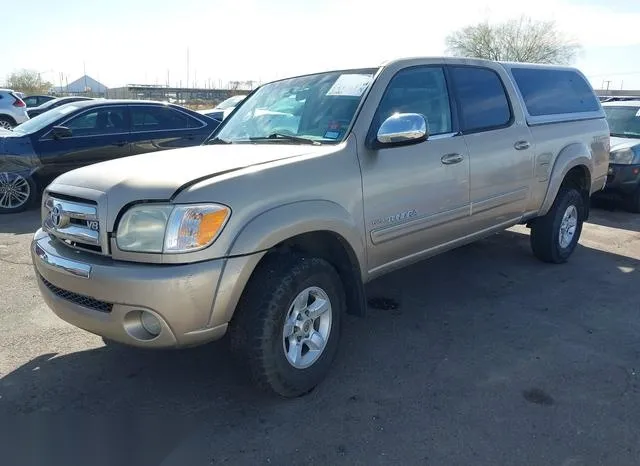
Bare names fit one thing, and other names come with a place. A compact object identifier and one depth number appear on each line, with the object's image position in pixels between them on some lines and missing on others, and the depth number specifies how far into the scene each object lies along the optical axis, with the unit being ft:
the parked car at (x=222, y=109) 46.41
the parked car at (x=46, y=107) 62.69
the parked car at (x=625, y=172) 27.17
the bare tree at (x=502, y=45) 146.82
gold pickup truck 8.81
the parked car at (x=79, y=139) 25.70
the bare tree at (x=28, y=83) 174.77
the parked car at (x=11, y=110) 57.16
